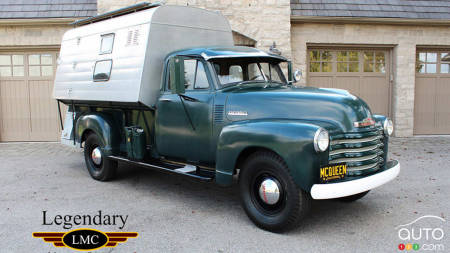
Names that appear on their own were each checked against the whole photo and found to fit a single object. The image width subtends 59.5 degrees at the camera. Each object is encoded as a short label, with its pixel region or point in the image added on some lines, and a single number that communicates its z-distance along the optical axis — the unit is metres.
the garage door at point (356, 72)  11.66
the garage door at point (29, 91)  11.49
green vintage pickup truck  4.00
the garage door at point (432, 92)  11.96
